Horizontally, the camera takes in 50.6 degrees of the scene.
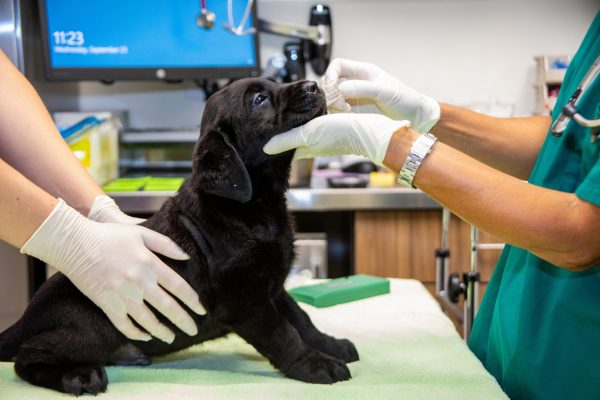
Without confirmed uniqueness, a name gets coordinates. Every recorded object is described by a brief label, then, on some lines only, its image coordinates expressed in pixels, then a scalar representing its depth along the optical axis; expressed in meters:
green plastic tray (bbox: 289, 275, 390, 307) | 1.44
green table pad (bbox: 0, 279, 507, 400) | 0.93
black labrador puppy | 1.02
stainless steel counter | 2.17
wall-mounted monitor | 2.45
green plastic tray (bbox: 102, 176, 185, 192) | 2.29
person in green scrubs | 0.88
